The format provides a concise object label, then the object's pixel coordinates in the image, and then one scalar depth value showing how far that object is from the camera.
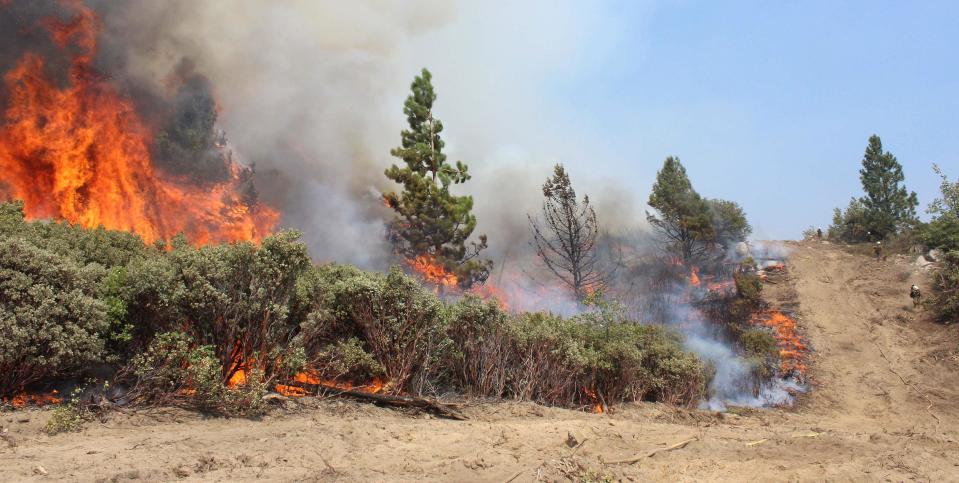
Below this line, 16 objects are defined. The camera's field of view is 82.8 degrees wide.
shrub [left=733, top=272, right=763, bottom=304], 31.64
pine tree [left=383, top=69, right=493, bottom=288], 30.72
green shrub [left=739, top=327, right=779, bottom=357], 22.97
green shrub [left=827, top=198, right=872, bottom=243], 46.88
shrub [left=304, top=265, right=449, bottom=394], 11.20
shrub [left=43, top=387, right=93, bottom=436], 7.07
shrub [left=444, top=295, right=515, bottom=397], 12.28
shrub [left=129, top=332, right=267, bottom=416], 8.38
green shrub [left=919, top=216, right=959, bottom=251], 29.93
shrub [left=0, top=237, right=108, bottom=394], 7.43
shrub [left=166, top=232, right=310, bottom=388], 9.29
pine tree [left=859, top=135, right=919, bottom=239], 45.12
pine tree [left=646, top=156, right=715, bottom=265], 39.56
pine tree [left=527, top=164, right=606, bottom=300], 29.41
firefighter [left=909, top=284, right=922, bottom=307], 28.02
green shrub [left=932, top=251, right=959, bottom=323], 25.23
